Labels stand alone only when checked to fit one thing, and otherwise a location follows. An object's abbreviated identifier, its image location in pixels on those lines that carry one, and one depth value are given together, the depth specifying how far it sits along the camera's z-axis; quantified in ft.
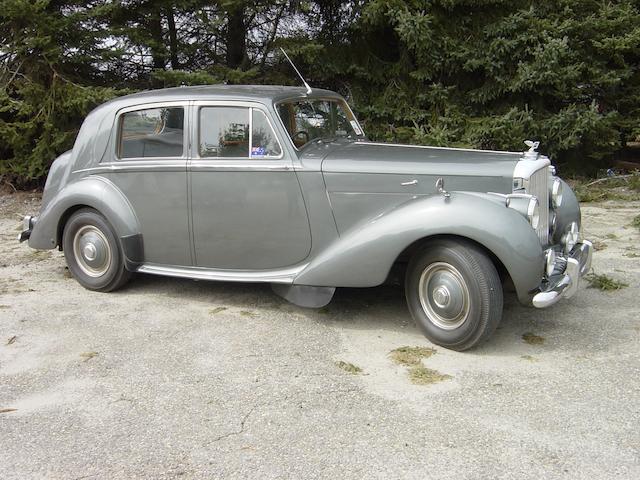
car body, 12.69
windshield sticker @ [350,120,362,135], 17.87
